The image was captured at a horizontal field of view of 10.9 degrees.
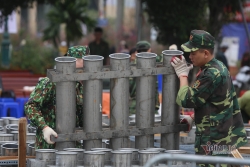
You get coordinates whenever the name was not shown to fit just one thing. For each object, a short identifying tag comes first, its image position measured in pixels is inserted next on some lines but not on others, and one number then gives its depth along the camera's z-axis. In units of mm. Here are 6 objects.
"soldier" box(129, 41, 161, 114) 16027
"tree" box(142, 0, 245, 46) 27724
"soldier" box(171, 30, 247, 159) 10257
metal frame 10646
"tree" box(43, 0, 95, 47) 43036
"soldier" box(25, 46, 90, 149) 10957
